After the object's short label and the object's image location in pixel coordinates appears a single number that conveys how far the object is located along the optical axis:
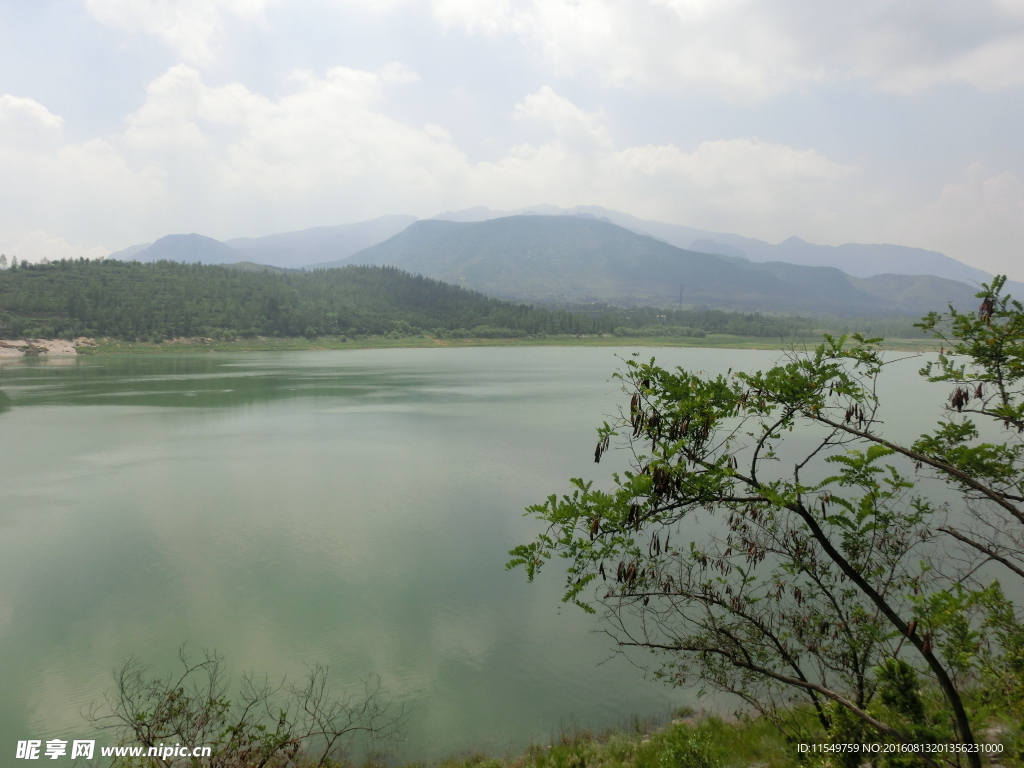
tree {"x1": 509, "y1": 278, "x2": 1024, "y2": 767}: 3.06
